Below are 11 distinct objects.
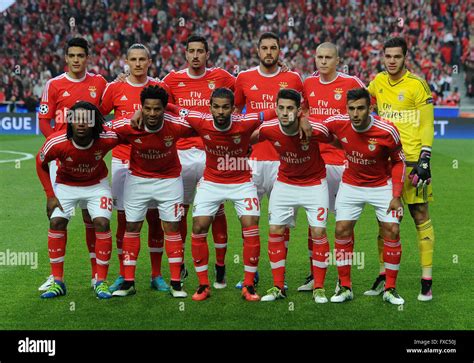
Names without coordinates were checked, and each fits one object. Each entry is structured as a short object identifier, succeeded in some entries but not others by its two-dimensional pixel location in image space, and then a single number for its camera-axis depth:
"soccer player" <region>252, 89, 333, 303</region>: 6.97
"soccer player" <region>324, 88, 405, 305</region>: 6.73
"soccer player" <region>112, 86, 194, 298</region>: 7.09
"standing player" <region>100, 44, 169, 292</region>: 7.55
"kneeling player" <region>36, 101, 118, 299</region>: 7.00
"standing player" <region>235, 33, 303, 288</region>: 7.73
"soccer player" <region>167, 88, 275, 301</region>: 7.04
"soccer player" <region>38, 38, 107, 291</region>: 7.66
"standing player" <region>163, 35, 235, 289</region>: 7.89
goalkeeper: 7.08
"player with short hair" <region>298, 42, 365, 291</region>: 7.54
